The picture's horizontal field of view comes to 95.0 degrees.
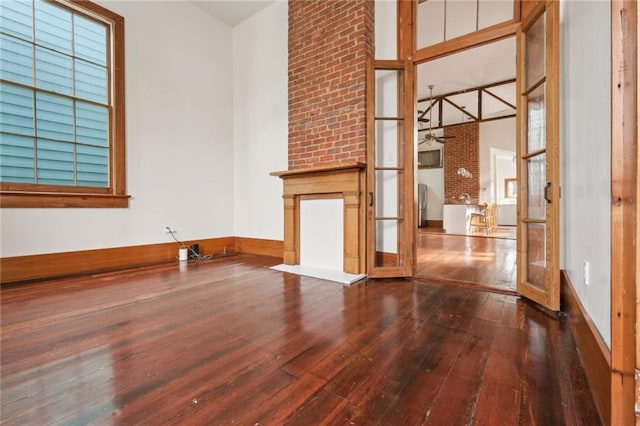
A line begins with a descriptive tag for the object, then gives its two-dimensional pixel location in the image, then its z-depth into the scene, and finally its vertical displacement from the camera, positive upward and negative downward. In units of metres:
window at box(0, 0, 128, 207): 2.83 +1.14
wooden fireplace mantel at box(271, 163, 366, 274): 3.02 +0.15
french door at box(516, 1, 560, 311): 2.00 +0.40
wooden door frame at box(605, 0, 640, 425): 0.59 +0.00
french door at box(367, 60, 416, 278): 2.99 +0.42
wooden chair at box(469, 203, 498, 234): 7.65 -0.28
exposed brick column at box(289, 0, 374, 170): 3.12 +1.51
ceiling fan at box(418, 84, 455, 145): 7.58 +2.86
